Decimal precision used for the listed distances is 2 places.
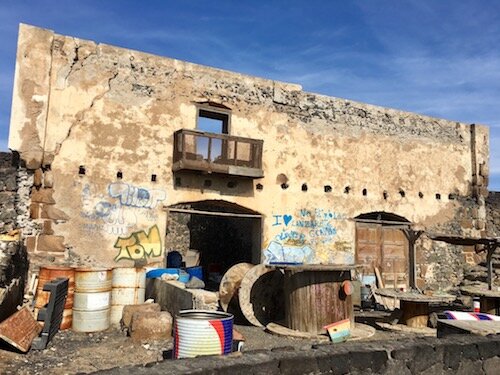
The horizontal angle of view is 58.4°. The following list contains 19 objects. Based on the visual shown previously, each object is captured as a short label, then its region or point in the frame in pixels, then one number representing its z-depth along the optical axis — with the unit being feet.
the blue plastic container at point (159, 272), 34.17
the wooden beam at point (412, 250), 39.96
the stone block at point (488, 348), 14.77
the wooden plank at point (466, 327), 17.51
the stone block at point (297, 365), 11.32
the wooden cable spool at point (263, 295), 28.91
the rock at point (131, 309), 26.91
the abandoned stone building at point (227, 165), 35.40
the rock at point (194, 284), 29.88
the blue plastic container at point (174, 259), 61.87
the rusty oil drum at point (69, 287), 26.17
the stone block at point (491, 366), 14.73
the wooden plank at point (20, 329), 20.24
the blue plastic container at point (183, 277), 33.88
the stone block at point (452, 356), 14.18
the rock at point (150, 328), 23.65
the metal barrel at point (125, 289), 28.50
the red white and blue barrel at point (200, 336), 17.28
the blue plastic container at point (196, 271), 41.78
